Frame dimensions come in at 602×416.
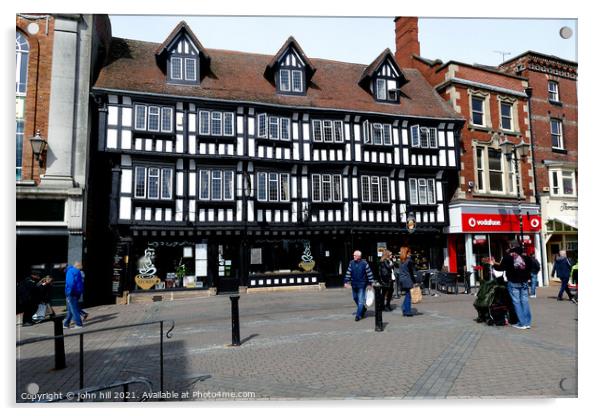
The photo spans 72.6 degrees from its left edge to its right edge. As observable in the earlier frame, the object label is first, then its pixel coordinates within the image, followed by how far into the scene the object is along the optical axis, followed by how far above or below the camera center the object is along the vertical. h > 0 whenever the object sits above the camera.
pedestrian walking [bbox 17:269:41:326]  8.09 -1.25
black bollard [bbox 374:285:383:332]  7.75 -1.53
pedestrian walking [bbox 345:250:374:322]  8.91 -1.04
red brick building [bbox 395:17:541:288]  17.36 +2.90
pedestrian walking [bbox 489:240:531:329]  7.69 -0.91
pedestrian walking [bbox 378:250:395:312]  10.25 -1.11
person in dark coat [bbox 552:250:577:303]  11.76 -1.16
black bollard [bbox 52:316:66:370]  5.82 -1.61
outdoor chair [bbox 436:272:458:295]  14.55 -1.85
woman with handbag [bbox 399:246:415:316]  9.40 -1.04
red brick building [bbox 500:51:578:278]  12.95 +3.00
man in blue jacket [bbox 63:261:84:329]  9.23 -1.28
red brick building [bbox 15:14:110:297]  10.64 +2.62
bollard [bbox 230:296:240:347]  6.95 -1.55
